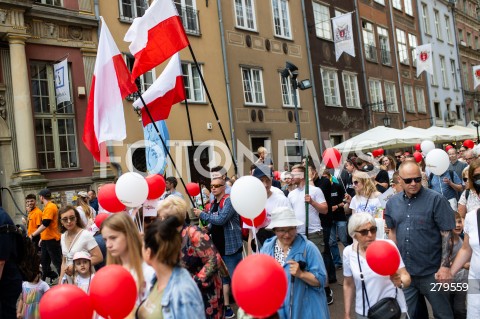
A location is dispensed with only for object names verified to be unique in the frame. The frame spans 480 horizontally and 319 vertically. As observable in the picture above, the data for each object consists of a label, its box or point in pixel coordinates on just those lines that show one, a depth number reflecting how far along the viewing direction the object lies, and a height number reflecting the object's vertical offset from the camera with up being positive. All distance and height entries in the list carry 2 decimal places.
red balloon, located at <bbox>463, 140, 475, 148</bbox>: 16.55 +0.39
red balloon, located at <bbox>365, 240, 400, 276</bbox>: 3.71 -0.65
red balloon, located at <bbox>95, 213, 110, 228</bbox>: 6.38 -0.27
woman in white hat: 3.85 -0.71
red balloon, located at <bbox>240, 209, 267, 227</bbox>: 5.82 -0.46
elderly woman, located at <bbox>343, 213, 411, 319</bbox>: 4.07 -0.87
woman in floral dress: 4.25 -0.61
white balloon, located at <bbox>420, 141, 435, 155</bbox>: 12.90 +0.36
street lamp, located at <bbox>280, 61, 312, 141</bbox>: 10.81 +2.19
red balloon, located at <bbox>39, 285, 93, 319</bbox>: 2.83 -0.57
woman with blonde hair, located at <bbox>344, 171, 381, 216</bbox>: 6.83 -0.38
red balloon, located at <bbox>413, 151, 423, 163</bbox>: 12.76 +0.12
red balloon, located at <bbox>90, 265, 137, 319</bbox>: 2.96 -0.56
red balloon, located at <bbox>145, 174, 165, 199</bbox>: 6.21 +0.04
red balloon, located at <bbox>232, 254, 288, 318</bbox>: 2.72 -0.57
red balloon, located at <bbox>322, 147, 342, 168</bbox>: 8.65 +0.22
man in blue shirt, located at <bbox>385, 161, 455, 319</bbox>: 4.60 -0.69
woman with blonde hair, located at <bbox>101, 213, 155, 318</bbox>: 3.62 -0.37
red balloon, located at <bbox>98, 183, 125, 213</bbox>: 5.82 -0.06
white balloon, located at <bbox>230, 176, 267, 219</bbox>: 4.68 -0.15
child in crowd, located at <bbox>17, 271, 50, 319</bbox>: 5.58 -1.03
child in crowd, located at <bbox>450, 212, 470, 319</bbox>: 4.67 -1.22
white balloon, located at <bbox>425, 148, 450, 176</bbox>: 7.49 -0.03
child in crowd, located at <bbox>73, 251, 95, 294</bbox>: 4.96 -0.67
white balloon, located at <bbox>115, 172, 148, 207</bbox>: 5.36 +0.02
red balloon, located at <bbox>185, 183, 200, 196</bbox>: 8.94 -0.06
